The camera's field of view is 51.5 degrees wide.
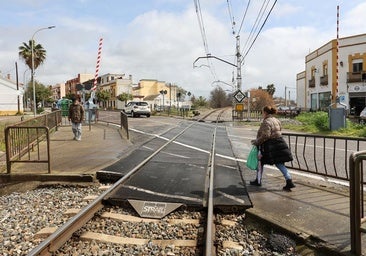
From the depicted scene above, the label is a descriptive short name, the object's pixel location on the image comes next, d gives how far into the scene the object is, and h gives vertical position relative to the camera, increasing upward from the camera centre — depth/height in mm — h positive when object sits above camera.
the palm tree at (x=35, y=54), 56031 +8470
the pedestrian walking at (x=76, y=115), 14148 -164
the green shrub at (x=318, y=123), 22141 -968
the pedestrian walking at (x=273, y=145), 6855 -681
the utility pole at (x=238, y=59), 32438 +4217
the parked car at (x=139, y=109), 35406 +68
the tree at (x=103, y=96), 88731 +3405
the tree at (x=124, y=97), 80250 +2761
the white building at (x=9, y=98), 53719 +2052
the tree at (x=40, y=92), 85044 +4483
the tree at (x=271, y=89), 114544 +5673
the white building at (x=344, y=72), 39125 +3745
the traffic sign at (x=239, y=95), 31625 +1094
